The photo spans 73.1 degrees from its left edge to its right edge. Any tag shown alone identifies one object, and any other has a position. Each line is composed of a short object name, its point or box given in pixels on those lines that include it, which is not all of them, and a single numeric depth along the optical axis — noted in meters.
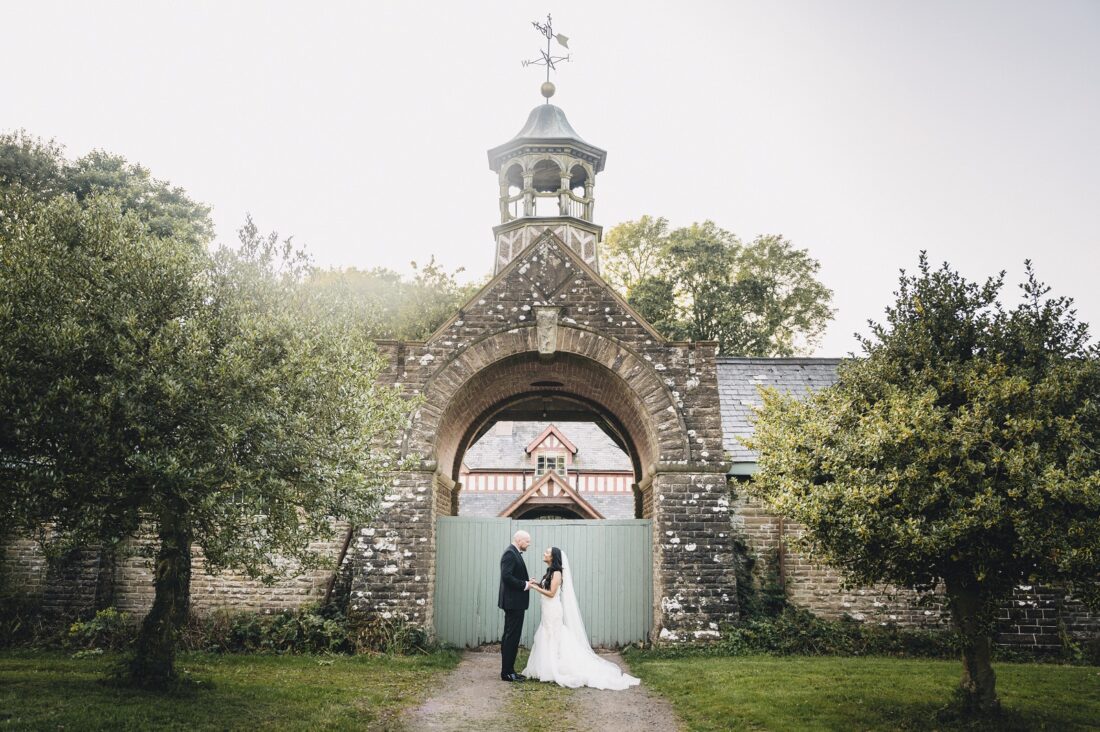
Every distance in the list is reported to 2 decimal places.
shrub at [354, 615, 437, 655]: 11.70
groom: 9.99
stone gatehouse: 12.36
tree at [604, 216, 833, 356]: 30.86
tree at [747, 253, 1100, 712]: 7.07
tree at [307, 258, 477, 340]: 27.70
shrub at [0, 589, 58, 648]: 11.89
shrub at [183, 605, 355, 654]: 11.72
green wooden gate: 13.16
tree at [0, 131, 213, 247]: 20.77
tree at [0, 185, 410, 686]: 6.70
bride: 9.83
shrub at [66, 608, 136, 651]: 11.60
